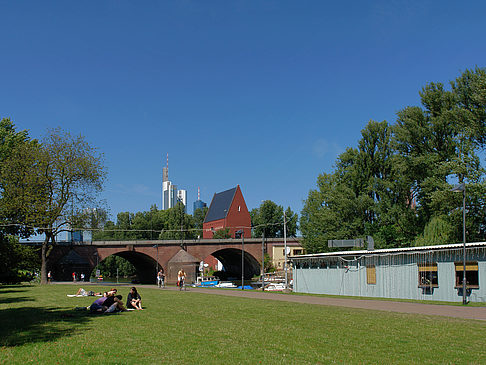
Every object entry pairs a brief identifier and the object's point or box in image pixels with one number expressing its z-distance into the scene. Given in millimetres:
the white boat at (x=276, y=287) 57812
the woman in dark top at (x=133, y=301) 18906
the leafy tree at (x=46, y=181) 48562
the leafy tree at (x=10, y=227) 41844
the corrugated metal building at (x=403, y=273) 27062
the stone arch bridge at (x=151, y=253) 68750
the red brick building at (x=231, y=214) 119375
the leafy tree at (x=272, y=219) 123038
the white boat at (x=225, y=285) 67062
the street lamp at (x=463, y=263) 25061
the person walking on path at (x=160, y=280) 48300
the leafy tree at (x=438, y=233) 44906
